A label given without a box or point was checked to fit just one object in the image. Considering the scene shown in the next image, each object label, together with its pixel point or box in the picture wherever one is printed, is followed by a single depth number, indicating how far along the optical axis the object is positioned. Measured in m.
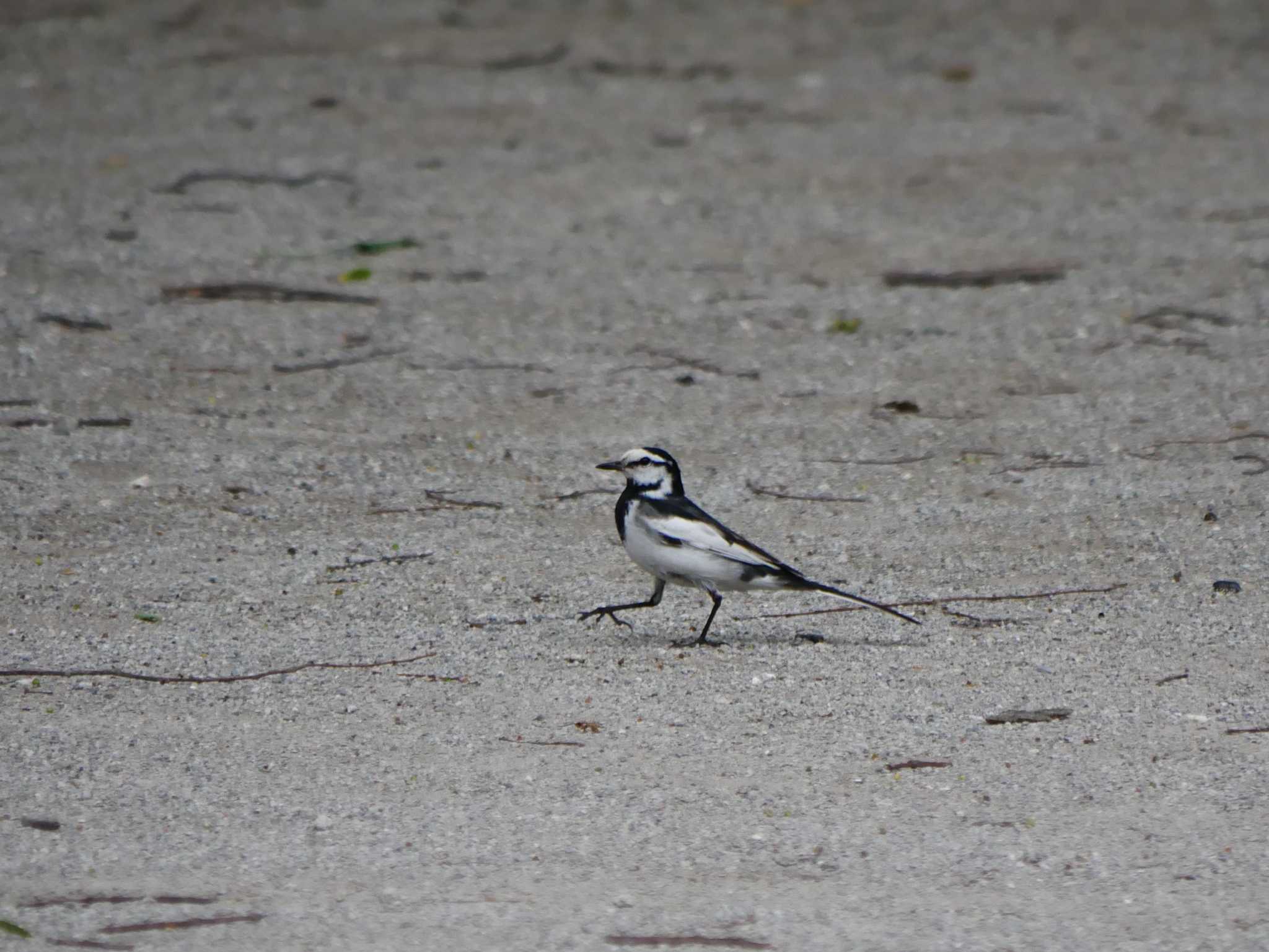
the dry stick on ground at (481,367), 18.34
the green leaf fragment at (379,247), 21.78
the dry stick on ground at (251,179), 23.81
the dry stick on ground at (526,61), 28.78
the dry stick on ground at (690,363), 18.44
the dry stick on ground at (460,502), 14.92
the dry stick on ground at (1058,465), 15.88
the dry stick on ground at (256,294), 20.06
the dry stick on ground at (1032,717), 10.51
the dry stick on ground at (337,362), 18.17
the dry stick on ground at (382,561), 13.45
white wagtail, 12.00
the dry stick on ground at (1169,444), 16.23
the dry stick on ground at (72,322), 18.94
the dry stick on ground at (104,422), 16.48
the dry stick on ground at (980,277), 21.06
